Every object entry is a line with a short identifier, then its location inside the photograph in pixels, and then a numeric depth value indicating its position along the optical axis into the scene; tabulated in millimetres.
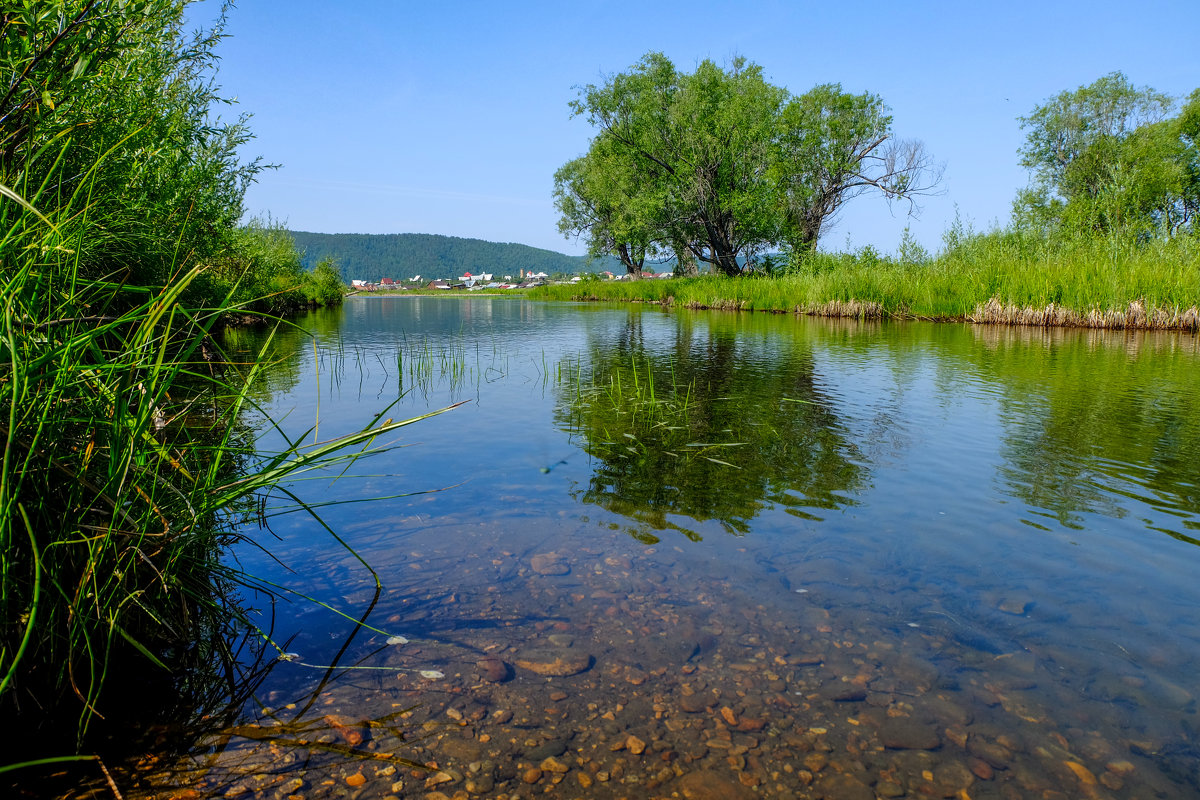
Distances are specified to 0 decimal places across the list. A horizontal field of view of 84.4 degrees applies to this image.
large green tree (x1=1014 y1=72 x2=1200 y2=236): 53875
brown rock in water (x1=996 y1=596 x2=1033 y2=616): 3709
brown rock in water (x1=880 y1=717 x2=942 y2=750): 2688
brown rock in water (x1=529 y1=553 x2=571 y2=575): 4258
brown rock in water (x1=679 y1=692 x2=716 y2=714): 2906
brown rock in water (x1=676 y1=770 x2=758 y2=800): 2439
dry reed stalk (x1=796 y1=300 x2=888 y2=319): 26688
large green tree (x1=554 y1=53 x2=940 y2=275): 38812
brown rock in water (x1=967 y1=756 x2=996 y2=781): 2519
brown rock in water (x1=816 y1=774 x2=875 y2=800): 2428
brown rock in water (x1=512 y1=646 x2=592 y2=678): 3184
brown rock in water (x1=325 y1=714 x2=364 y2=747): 2648
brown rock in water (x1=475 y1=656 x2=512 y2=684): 3117
